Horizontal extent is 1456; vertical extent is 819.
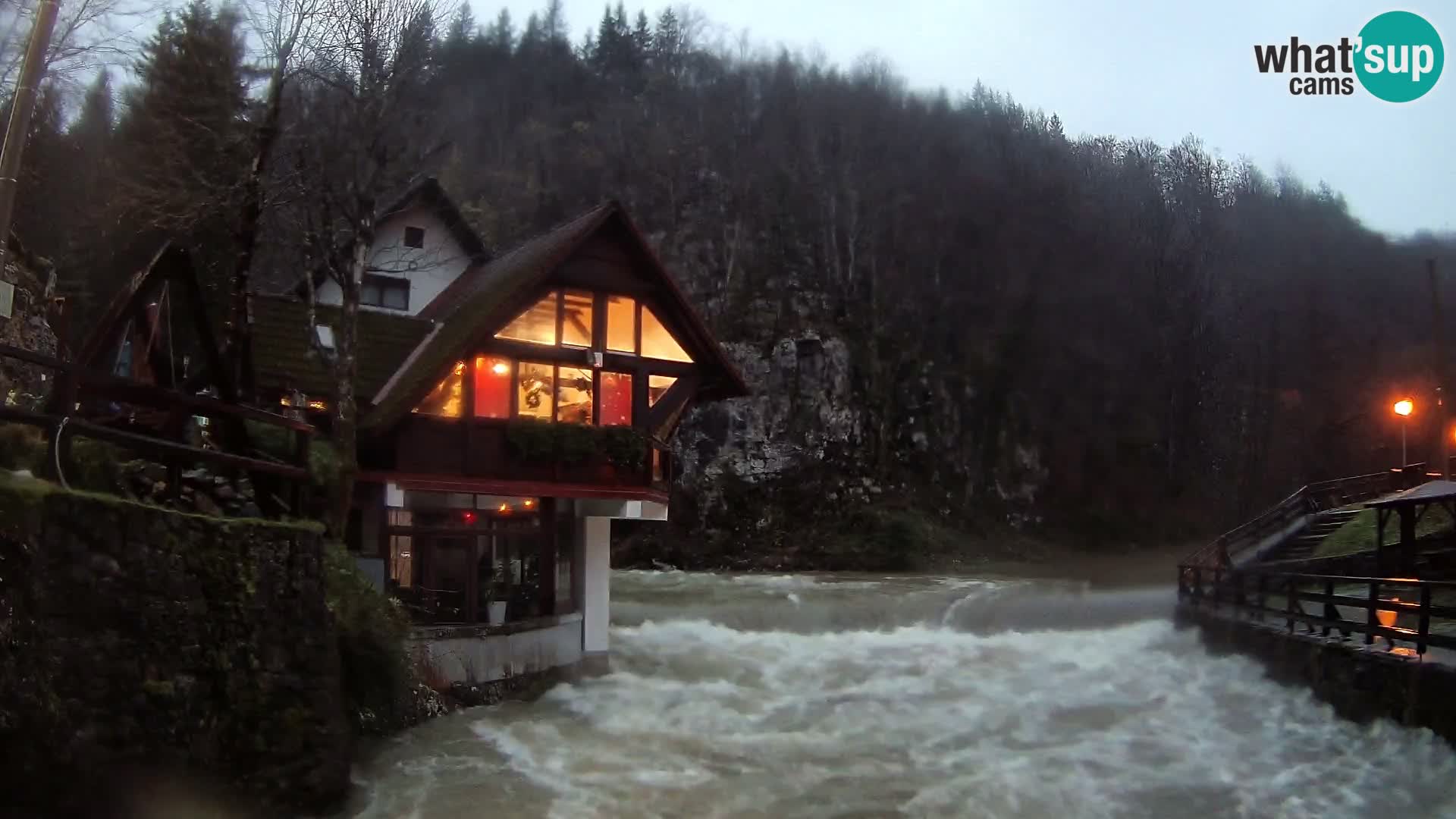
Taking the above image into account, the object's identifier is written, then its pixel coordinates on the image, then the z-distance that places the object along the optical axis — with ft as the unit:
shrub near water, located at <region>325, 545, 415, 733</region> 44.52
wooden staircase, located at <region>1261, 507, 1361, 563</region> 105.50
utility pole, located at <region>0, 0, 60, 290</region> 33.83
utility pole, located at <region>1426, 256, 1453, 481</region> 107.45
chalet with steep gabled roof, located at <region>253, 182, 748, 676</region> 62.69
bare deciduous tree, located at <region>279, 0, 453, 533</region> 55.47
